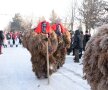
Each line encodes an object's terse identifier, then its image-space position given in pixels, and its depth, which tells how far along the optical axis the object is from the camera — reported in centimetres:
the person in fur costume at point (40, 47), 558
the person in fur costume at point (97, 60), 212
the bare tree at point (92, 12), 2013
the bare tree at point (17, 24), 3998
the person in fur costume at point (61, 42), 673
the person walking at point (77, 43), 826
